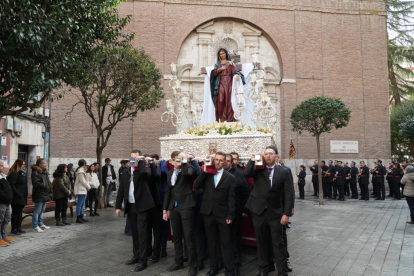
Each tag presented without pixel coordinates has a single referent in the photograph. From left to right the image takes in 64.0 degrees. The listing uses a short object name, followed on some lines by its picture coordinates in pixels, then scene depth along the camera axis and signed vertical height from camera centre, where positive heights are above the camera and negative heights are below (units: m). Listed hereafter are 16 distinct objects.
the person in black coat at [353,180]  15.40 -1.34
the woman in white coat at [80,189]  9.07 -0.99
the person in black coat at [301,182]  15.29 -1.40
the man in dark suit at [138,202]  5.28 -0.81
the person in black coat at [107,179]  12.21 -0.97
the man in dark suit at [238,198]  4.97 -0.75
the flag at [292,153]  17.92 -0.06
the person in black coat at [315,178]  16.08 -1.27
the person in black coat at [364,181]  14.95 -1.37
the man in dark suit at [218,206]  4.73 -0.78
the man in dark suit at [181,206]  4.95 -0.83
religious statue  8.81 +1.79
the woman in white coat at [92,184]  10.21 -0.96
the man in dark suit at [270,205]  4.54 -0.74
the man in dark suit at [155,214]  5.53 -1.05
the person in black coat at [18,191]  7.19 -0.82
